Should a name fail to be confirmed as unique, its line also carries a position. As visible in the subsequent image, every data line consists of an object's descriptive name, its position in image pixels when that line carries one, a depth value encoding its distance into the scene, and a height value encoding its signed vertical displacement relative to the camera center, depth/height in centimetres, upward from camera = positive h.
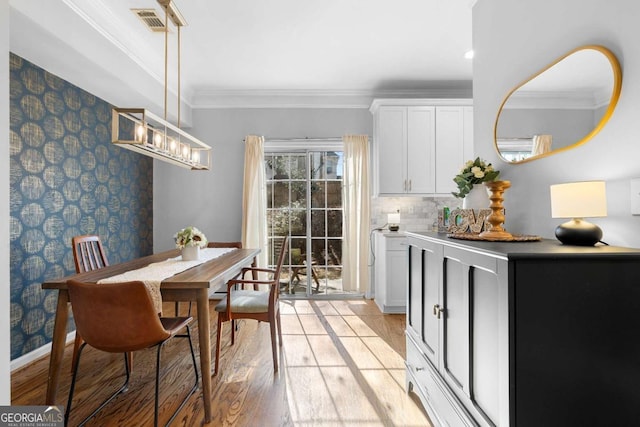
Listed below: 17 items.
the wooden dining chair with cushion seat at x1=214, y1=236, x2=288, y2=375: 241 -65
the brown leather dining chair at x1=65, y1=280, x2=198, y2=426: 165 -49
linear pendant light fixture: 208 +55
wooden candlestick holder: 161 +7
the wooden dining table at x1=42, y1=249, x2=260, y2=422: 186 -48
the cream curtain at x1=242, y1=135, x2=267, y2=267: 437 +26
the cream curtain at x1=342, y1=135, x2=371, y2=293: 439 +5
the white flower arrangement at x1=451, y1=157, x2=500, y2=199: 178 +23
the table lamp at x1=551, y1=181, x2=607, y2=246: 120 +4
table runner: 191 -35
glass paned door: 456 +3
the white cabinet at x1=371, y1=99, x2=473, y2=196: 406 +89
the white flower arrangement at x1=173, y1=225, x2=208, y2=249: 272 -16
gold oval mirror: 129 +50
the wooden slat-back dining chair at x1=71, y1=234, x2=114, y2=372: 242 -28
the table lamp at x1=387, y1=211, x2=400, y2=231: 420 +0
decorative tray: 144 -8
